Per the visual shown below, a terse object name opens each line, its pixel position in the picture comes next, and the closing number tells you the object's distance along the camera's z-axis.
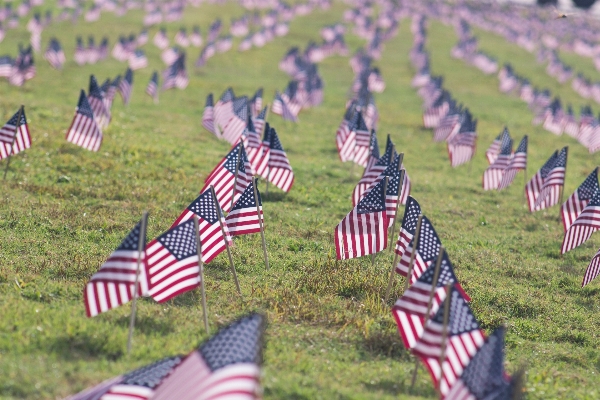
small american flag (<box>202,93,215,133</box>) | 23.73
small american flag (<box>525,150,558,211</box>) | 18.98
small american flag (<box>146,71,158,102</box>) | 31.41
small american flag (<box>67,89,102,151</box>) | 19.02
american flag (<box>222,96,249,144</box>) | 21.95
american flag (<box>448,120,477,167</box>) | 24.36
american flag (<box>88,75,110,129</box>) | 21.52
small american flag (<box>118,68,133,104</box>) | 28.91
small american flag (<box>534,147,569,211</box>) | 18.36
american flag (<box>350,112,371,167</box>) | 21.16
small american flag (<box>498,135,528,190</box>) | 20.36
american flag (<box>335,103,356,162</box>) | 21.02
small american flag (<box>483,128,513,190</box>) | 20.78
